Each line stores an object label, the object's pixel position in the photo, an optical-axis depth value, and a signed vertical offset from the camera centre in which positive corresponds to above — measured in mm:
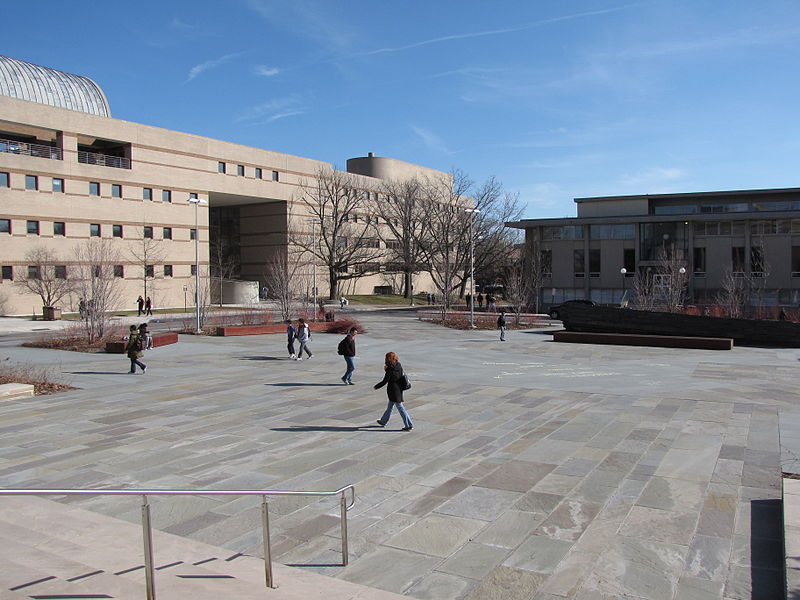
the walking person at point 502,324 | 30359 -1615
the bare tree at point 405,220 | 68938 +7927
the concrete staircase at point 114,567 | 4914 -2431
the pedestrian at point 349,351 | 16688 -1525
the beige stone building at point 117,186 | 47219 +9597
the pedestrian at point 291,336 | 22672 -1513
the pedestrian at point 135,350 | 18656 -1574
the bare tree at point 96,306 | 26125 -402
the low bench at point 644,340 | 26234 -2232
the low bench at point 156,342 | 23947 -1875
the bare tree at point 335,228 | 68250 +7160
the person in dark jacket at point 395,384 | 11758 -1701
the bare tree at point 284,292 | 36250 +91
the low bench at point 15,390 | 14867 -2167
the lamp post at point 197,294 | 32566 +20
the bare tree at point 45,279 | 45938 +1363
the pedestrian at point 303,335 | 22219 -1455
